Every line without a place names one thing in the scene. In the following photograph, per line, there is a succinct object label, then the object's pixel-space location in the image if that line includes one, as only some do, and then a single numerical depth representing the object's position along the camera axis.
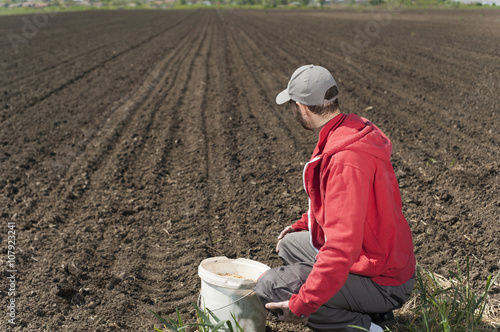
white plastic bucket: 2.82
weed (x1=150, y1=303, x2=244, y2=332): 2.45
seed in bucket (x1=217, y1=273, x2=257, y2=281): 3.14
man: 2.35
